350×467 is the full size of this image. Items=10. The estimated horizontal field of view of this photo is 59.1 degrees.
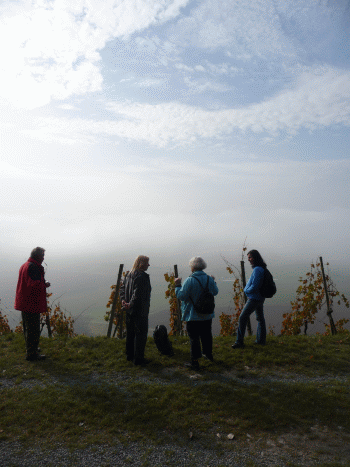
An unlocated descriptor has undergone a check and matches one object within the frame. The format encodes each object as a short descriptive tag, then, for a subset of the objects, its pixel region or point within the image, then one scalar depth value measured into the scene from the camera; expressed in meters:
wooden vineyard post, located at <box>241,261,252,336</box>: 10.17
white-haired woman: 6.14
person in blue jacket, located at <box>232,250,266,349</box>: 7.17
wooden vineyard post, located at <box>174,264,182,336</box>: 9.56
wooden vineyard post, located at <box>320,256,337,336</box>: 9.86
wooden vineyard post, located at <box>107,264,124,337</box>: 9.86
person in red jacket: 6.71
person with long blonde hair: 6.32
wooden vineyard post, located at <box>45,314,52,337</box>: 10.25
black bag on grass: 7.14
